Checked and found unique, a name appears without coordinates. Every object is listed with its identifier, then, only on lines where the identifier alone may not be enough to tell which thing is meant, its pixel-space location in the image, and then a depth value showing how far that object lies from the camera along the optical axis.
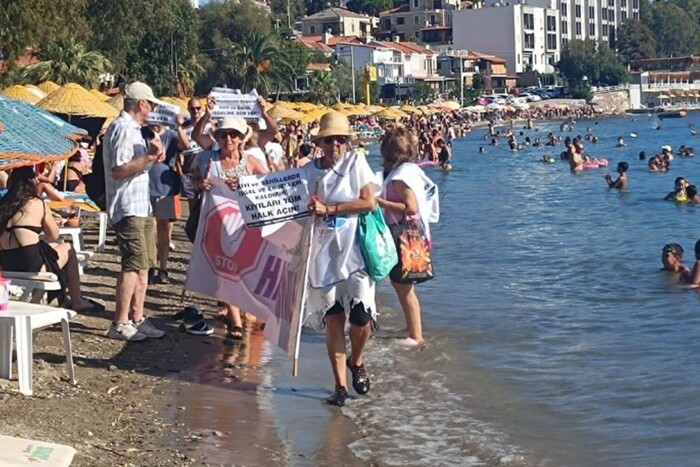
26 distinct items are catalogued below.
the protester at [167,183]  10.66
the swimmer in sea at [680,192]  26.30
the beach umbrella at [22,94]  21.42
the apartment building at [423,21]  146.12
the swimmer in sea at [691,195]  26.22
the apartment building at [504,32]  140.12
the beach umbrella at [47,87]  27.70
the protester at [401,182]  8.98
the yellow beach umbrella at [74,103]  19.19
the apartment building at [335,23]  136.88
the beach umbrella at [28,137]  8.78
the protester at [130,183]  8.28
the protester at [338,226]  7.23
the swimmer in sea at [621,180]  31.38
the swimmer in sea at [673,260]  14.69
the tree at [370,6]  157.93
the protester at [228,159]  8.69
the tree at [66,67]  44.81
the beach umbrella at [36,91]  22.73
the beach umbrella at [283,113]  39.08
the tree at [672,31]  180.00
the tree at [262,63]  81.19
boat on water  119.59
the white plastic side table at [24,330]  6.82
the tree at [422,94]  114.44
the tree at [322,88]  93.25
